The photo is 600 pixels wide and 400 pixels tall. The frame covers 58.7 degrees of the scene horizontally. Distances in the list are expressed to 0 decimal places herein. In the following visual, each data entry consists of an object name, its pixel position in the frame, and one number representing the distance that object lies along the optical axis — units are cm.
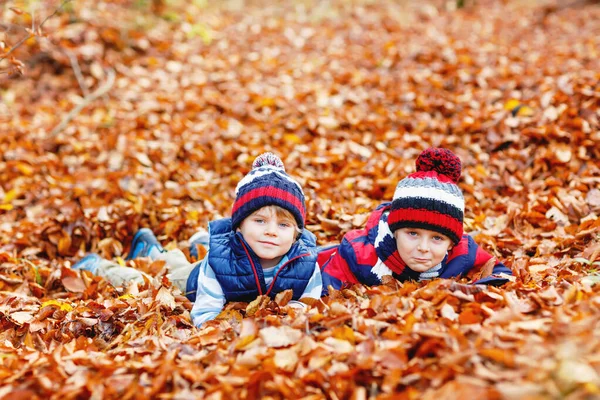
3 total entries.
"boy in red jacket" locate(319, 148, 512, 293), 337
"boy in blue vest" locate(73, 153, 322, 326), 343
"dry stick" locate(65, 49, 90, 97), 852
